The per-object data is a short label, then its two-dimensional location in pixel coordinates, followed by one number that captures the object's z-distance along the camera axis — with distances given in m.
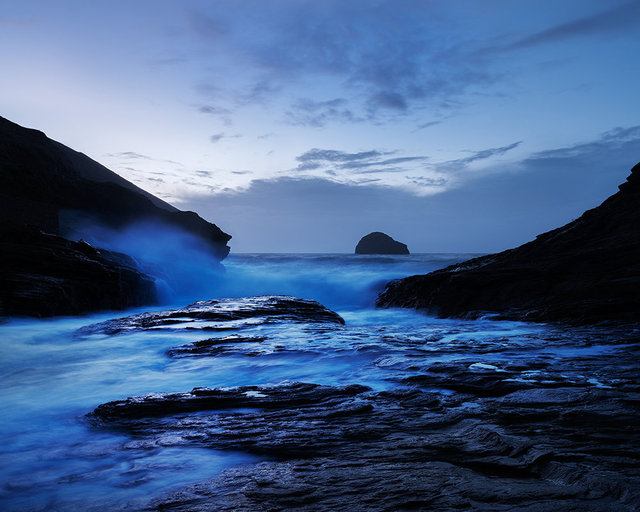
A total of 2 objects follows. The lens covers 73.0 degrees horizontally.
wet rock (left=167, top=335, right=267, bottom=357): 7.39
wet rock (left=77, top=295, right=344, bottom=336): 10.02
